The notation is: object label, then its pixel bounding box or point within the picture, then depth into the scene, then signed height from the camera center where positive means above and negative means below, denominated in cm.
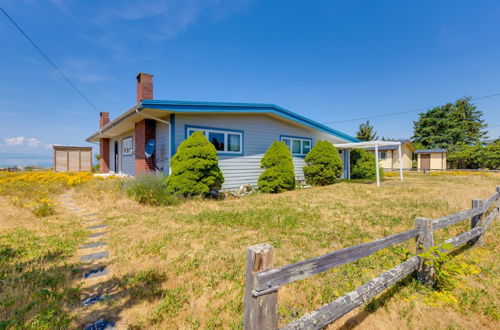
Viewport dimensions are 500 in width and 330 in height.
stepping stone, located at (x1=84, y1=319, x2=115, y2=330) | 208 -151
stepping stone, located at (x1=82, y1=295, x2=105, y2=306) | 245 -151
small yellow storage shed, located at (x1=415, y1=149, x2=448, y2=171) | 3017 +84
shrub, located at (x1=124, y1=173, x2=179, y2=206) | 734 -87
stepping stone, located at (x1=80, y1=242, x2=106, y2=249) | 408 -149
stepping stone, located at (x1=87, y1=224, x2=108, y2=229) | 521 -145
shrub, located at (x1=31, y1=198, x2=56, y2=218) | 591 -119
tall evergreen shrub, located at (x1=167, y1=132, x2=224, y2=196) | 790 -7
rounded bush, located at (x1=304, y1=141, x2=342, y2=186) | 1282 +6
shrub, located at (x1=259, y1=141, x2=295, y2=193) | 1052 -24
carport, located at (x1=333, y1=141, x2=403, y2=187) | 1266 +128
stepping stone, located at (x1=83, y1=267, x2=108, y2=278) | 308 -151
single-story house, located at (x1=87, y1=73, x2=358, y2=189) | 894 +170
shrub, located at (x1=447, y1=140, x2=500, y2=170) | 2567 +92
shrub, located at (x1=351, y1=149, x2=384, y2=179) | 1822 -8
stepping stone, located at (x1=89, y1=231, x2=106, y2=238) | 470 -147
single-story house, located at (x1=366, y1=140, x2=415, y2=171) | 3050 +129
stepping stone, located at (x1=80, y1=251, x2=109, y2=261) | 359 -150
